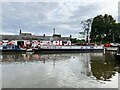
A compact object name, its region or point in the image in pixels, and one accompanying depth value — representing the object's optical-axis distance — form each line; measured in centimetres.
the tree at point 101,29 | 3438
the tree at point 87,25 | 3431
